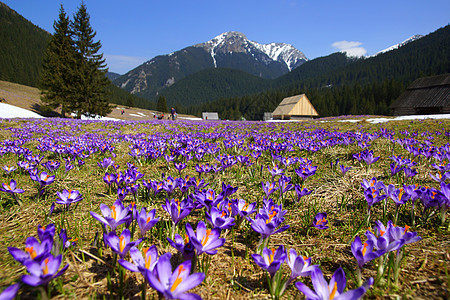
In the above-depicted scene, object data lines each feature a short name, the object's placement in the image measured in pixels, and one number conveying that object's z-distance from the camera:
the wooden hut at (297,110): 53.44
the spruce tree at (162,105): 96.34
